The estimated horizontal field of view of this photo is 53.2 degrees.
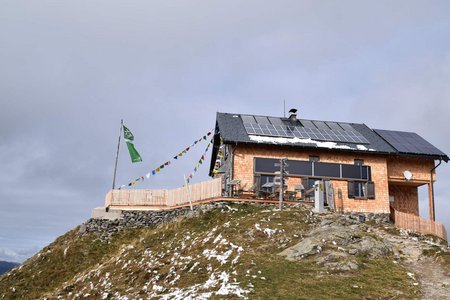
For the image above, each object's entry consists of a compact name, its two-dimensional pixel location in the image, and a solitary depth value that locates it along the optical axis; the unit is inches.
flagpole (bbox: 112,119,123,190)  1377.5
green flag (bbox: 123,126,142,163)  1440.7
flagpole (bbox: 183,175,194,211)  1143.0
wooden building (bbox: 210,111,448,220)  1251.2
